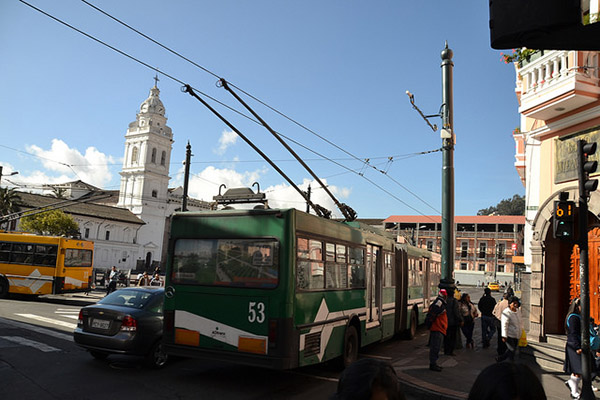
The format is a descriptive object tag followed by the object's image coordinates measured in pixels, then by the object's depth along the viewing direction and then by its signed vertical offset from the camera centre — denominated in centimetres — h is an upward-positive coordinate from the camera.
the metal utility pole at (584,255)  750 +27
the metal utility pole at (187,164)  2162 +417
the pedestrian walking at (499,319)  1194 -133
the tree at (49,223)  4500 +215
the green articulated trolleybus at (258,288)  766 -56
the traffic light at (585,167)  801 +178
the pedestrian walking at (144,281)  2019 -130
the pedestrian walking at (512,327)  1058 -131
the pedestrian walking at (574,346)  825 -133
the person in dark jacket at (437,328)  976 -137
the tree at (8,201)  4969 +446
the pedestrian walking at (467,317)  1408 -154
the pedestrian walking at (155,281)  2381 -157
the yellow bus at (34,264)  2088 -85
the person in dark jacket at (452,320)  1227 -145
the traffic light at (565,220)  798 +85
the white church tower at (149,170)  7660 +1325
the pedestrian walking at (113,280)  2494 -165
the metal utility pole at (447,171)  1229 +247
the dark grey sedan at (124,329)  852 -144
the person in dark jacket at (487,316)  1409 -149
